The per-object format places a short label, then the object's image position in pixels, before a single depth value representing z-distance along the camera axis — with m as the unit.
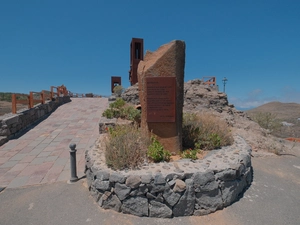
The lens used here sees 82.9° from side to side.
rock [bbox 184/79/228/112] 11.50
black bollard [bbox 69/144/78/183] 3.97
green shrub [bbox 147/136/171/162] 3.58
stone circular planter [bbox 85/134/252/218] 2.94
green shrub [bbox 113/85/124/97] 20.72
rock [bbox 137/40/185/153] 4.03
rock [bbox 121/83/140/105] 12.65
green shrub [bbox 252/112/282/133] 10.56
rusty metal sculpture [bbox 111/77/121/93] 29.19
